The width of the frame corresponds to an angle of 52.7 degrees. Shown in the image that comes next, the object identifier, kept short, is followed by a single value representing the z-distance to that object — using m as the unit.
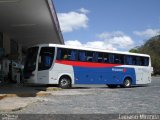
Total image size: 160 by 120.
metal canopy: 8.07
